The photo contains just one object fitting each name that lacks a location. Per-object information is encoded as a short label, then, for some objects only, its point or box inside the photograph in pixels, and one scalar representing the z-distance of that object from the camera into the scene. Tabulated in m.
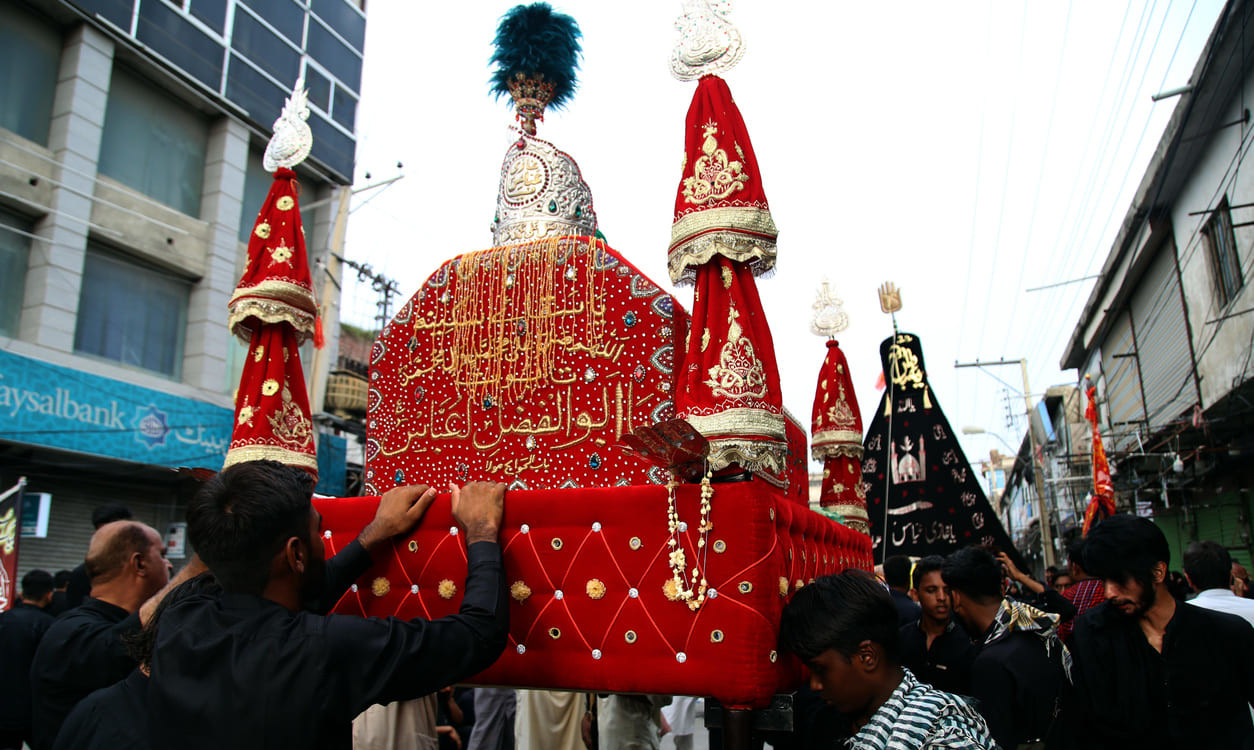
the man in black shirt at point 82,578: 4.43
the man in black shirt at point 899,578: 5.06
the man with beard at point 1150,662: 2.34
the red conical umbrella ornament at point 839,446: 5.54
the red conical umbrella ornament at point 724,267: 2.62
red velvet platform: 2.33
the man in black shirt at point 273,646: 1.62
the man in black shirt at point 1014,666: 2.37
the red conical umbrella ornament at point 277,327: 3.63
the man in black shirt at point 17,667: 3.19
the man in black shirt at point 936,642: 2.94
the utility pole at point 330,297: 13.66
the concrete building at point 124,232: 10.12
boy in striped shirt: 1.50
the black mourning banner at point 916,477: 7.21
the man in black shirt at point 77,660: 2.50
